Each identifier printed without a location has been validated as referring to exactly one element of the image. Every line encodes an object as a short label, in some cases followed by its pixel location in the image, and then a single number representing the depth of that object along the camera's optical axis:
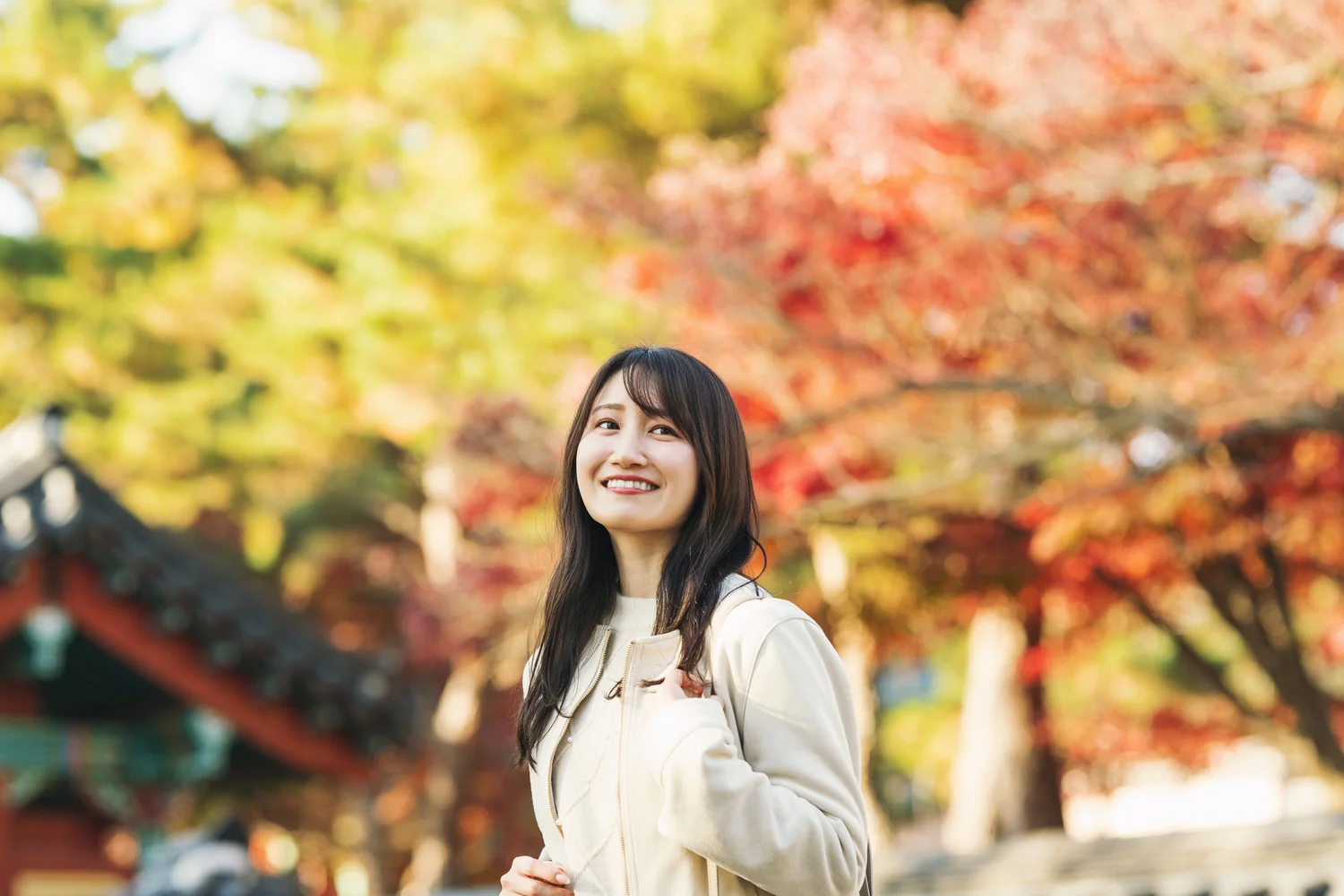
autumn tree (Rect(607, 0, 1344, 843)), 6.29
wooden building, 6.88
